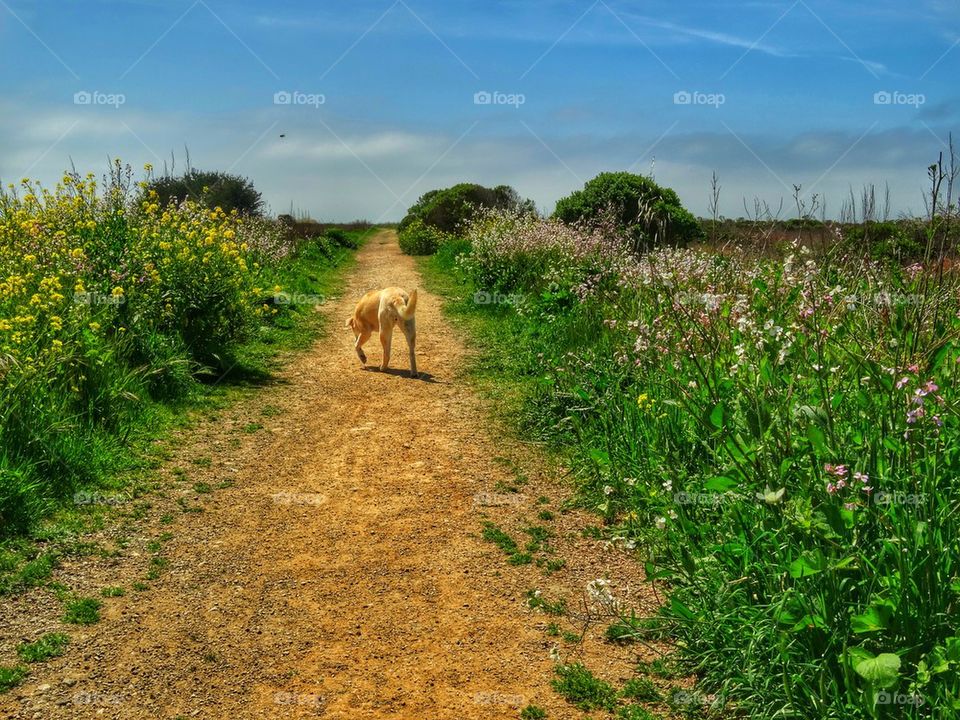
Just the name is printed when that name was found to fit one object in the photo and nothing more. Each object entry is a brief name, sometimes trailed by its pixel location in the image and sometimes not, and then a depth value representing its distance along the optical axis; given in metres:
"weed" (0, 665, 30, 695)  4.18
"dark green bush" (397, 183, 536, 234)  34.66
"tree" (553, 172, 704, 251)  23.45
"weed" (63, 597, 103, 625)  4.81
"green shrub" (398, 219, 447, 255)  30.75
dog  10.60
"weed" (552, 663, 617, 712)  3.97
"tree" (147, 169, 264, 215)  33.59
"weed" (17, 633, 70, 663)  4.43
